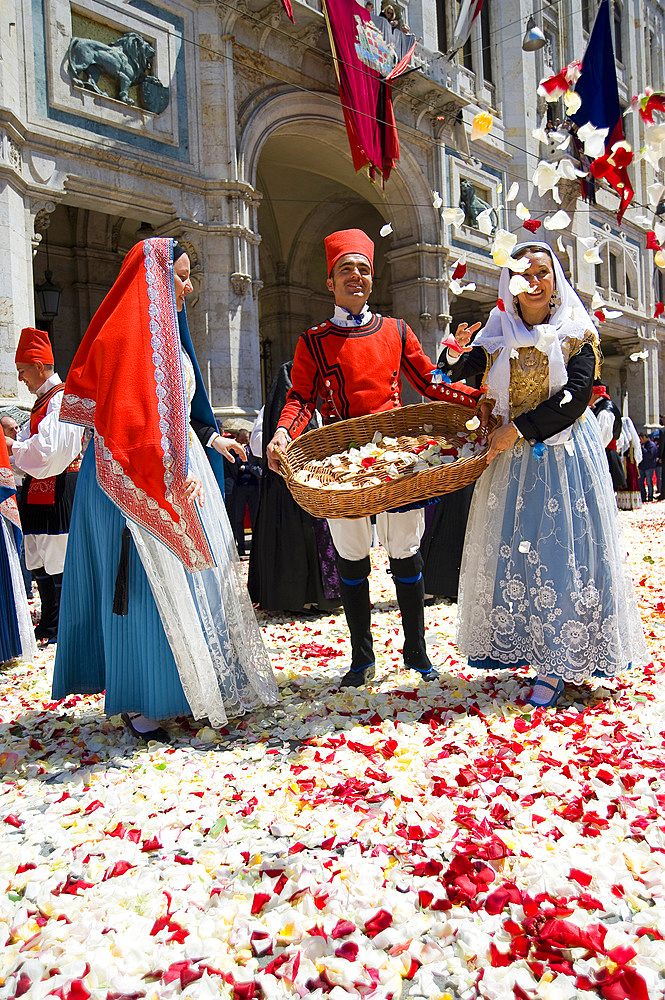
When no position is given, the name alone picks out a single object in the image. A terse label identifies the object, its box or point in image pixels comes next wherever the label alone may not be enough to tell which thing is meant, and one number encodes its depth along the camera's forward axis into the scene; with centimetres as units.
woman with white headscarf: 273
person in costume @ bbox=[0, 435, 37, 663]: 371
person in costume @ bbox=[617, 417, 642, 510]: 1278
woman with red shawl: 254
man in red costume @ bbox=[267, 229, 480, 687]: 317
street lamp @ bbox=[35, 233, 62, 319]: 991
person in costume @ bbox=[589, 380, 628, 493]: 877
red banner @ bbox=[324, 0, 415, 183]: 1100
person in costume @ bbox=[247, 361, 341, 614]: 496
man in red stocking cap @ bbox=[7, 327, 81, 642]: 371
